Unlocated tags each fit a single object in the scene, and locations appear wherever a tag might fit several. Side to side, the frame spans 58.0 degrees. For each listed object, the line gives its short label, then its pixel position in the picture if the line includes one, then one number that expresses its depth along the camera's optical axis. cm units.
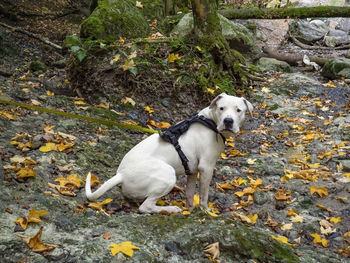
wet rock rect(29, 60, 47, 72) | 841
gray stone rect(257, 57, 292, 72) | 1125
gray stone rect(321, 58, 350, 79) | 989
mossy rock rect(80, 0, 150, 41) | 737
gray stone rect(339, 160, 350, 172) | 498
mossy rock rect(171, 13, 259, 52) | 1061
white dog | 333
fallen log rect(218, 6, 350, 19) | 1105
